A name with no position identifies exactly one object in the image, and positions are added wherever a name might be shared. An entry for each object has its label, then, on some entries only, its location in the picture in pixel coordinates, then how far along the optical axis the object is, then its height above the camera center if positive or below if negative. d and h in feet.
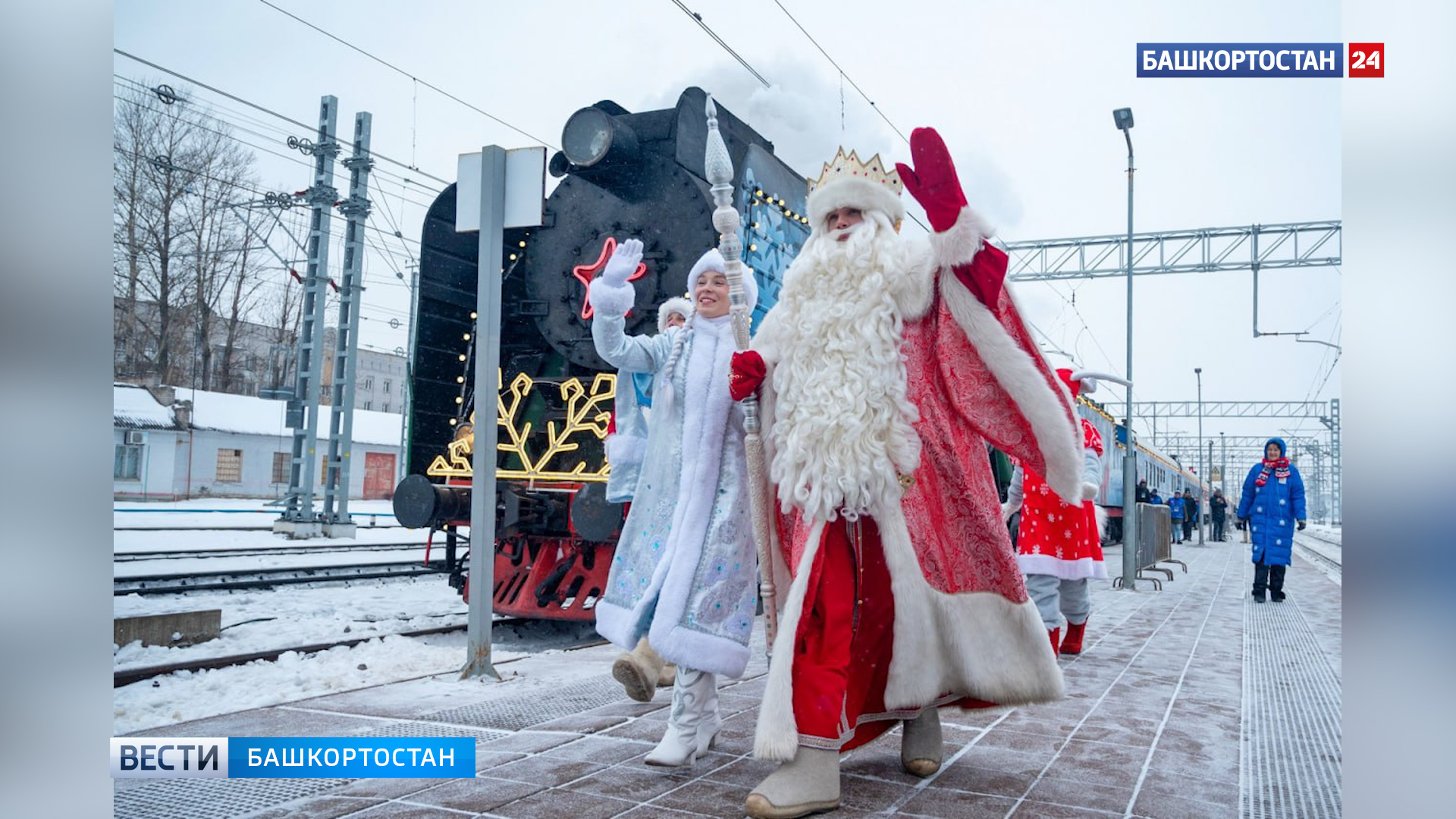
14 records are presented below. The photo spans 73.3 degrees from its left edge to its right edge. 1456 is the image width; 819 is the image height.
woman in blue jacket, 30.78 -0.73
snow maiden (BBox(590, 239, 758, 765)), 9.98 -0.55
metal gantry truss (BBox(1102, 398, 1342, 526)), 100.27 +9.61
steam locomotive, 20.10 +3.26
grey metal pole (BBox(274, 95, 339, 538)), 40.44 +3.70
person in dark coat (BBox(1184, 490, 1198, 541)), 92.15 -2.47
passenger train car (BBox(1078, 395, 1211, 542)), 54.14 +1.45
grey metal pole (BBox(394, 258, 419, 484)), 22.67 +1.84
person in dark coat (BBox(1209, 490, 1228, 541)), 92.48 -2.01
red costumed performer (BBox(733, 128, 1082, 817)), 8.94 -0.06
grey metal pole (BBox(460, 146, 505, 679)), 15.06 +1.40
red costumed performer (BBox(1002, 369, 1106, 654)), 18.25 -1.33
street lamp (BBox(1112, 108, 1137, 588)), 34.45 -1.55
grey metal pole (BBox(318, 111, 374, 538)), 38.45 +5.47
